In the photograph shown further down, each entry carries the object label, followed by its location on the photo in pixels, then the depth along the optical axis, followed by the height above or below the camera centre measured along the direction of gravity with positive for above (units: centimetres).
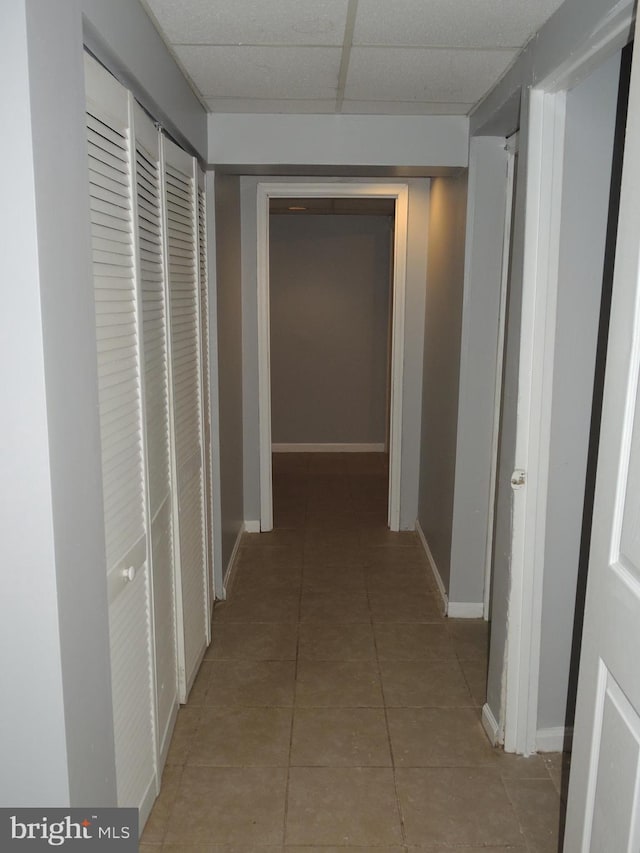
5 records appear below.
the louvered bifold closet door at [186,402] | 242 -39
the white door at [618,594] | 128 -56
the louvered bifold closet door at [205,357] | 296 -26
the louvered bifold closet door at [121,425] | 158 -32
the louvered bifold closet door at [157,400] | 198 -32
